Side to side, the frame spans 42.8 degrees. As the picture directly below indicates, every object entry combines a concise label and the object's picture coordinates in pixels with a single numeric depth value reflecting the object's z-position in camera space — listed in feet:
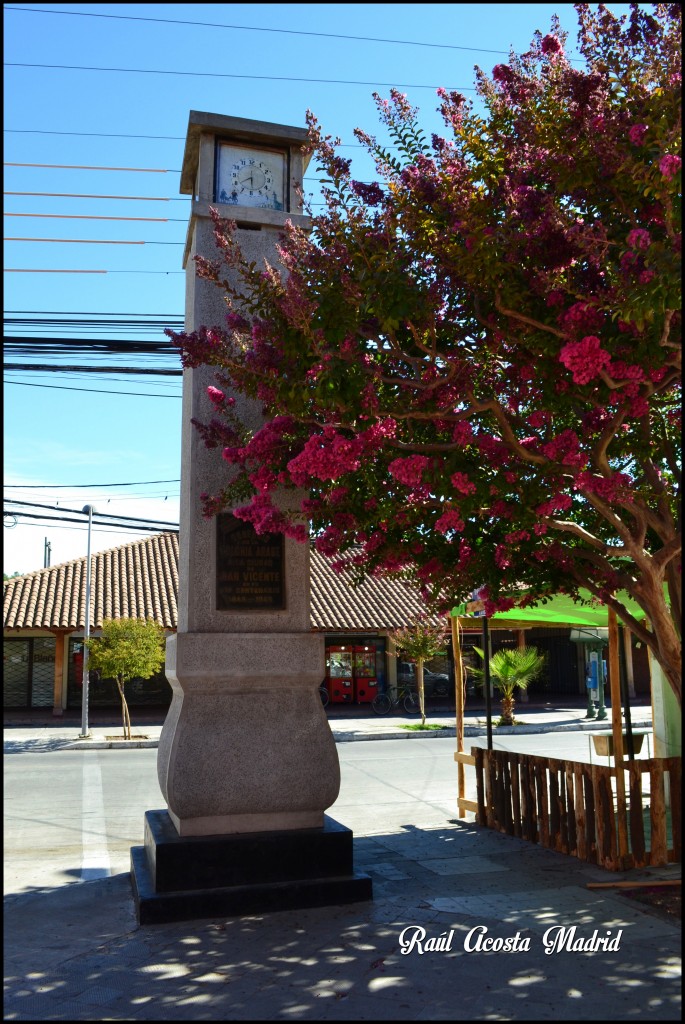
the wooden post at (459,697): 34.32
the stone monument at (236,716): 20.16
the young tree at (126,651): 68.74
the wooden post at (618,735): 23.99
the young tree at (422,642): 80.43
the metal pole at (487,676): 34.09
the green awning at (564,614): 31.91
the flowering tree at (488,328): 17.80
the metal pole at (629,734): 30.97
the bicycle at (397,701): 93.40
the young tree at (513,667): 74.13
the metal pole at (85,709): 71.96
